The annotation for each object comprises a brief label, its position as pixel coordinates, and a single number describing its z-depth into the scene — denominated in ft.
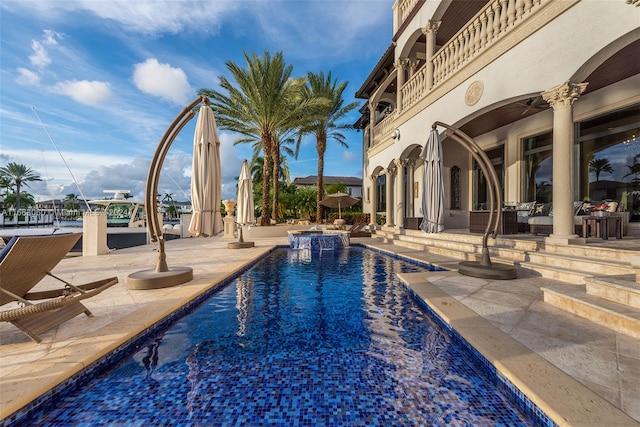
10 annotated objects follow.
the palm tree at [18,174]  148.25
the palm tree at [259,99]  50.96
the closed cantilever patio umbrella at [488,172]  19.54
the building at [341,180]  136.56
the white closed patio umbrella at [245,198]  44.45
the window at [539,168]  32.27
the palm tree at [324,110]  70.08
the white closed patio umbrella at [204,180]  20.35
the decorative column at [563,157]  18.44
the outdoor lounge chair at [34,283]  9.68
